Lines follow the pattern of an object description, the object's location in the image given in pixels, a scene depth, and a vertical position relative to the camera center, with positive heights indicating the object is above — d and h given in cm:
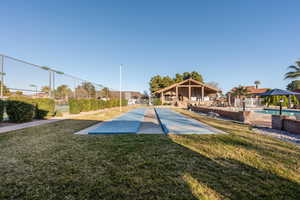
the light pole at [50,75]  1097 +238
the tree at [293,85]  4106 +595
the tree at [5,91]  764 +60
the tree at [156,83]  3625 +538
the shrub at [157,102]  2649 -11
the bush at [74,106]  1263 -51
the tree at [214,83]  5471 +801
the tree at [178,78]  3775 +724
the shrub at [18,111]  730 -59
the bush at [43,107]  907 -46
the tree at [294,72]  2075 +503
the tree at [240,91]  3305 +287
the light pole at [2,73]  753 +167
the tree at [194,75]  3709 +793
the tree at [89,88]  1715 +184
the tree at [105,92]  2337 +171
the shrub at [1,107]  678 -37
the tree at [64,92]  1377 +108
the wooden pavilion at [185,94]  2583 +170
